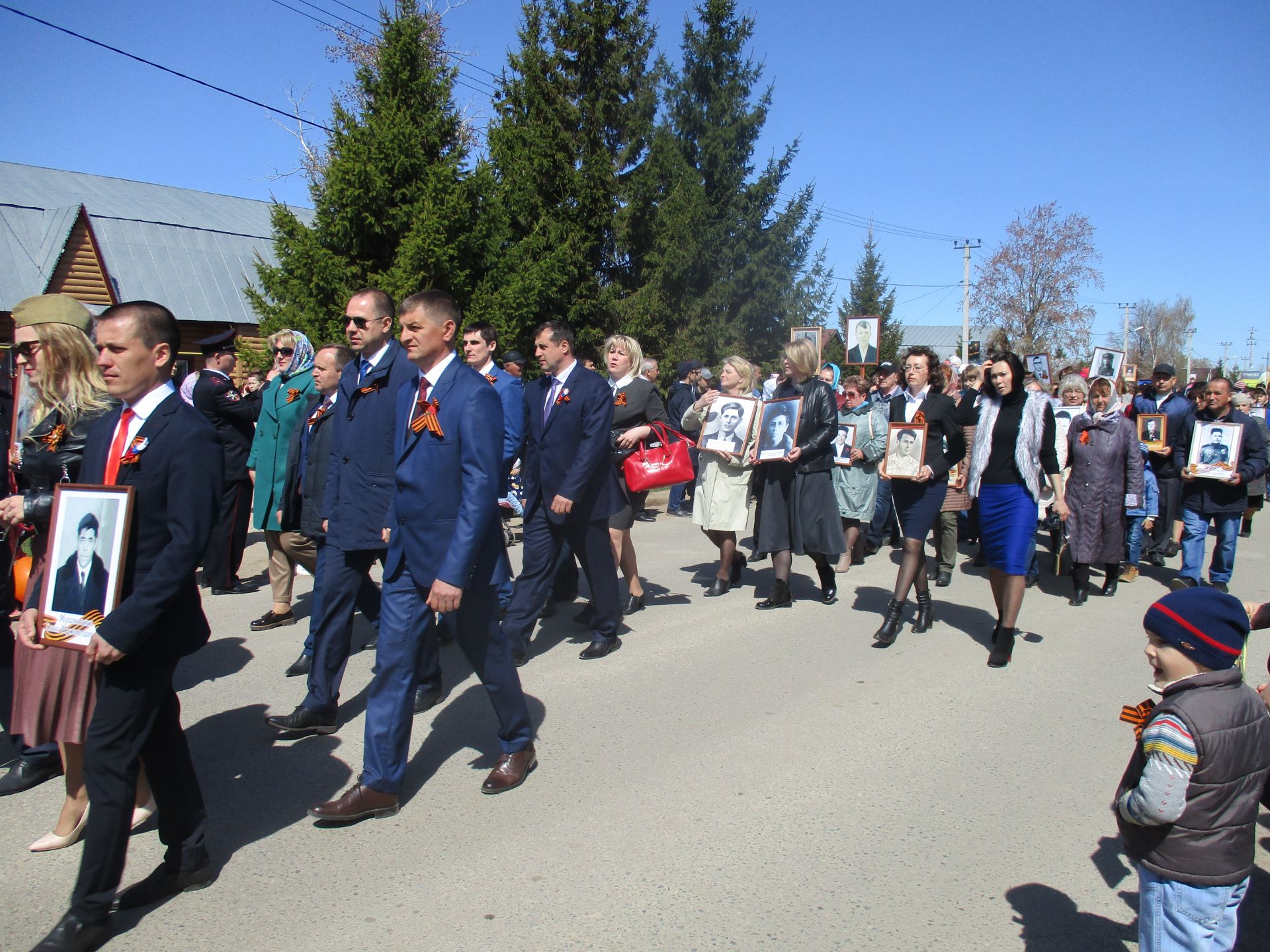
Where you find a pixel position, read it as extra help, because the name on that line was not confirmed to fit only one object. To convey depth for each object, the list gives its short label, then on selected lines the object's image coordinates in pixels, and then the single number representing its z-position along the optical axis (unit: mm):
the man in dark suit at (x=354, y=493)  4352
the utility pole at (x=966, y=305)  35325
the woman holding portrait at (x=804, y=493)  7066
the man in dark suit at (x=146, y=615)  2734
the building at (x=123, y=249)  19375
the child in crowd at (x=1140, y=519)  8578
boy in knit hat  2250
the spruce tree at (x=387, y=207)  10953
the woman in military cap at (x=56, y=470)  3234
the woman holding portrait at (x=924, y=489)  6133
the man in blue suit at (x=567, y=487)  5410
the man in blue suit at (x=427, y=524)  3498
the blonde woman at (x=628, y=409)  6527
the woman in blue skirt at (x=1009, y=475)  5711
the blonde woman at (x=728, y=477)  7355
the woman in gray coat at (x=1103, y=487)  7699
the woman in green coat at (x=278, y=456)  6168
